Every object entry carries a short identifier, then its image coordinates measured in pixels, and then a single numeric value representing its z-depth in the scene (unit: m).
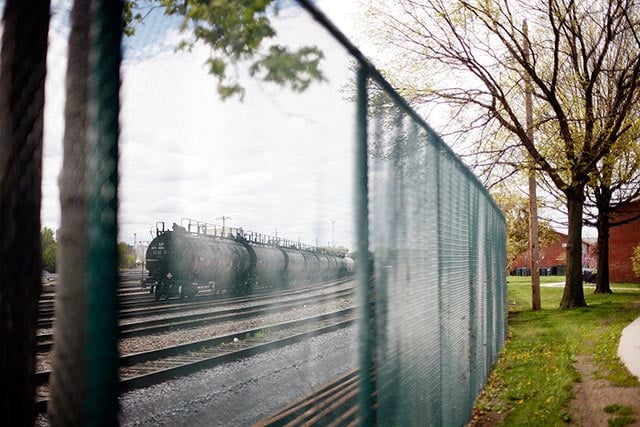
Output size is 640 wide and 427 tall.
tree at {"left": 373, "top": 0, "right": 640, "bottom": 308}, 16.03
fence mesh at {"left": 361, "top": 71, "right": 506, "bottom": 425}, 2.53
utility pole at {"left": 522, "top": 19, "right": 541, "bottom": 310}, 16.80
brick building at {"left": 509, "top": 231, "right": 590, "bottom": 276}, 62.88
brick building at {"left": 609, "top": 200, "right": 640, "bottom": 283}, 46.53
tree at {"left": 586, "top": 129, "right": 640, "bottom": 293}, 26.40
